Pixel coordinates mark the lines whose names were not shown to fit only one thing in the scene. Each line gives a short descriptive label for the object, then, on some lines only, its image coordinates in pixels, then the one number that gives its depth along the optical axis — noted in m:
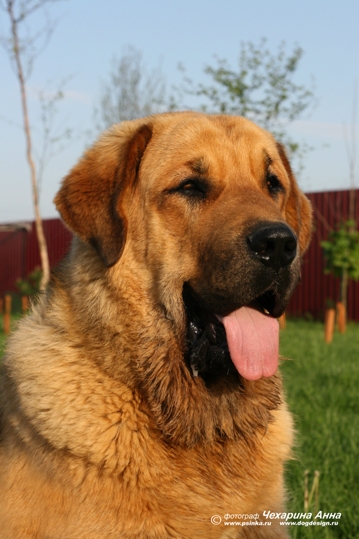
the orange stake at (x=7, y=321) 10.73
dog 2.46
